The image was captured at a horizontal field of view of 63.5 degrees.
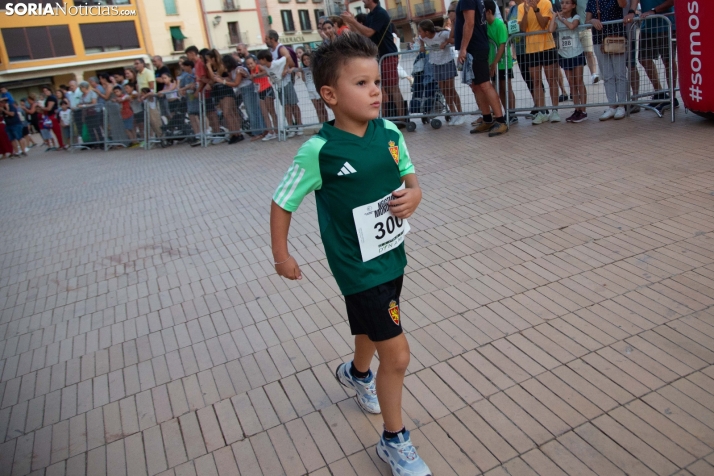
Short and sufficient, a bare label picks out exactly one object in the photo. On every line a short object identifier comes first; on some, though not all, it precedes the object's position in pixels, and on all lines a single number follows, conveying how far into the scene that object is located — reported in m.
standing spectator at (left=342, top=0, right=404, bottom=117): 9.38
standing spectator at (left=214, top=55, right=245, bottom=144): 11.79
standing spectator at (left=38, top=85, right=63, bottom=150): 17.22
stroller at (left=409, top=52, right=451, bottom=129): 9.59
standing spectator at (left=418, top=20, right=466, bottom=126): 9.29
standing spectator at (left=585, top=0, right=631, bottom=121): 7.86
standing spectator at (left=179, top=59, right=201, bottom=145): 12.69
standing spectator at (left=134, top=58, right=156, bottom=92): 14.77
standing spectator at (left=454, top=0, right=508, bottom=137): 8.02
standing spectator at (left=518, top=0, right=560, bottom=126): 8.42
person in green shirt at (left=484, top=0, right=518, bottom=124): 8.46
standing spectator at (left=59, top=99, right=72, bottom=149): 16.92
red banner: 6.38
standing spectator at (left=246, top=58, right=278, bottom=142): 11.21
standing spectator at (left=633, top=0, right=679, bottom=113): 7.50
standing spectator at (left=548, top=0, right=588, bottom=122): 8.15
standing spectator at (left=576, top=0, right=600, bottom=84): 8.18
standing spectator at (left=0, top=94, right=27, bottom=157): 17.23
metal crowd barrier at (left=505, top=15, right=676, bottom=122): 7.62
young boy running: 2.27
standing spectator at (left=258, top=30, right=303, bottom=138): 10.94
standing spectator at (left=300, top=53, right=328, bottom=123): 10.76
